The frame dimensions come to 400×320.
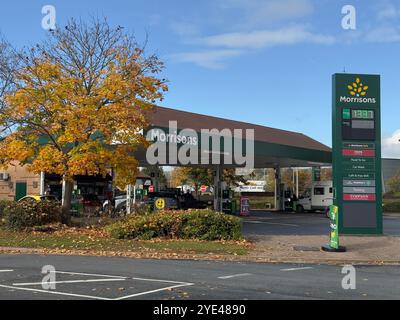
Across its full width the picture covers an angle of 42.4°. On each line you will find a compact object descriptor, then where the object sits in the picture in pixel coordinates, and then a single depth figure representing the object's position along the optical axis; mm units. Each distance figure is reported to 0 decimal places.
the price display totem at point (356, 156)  19625
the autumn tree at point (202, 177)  55219
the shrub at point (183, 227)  17578
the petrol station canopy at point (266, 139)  28906
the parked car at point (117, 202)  29650
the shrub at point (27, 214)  19047
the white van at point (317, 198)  40000
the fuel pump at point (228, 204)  35594
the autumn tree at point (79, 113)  18719
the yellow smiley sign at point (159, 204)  22336
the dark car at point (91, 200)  31875
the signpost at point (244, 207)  34094
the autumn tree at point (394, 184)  60906
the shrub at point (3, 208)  19906
